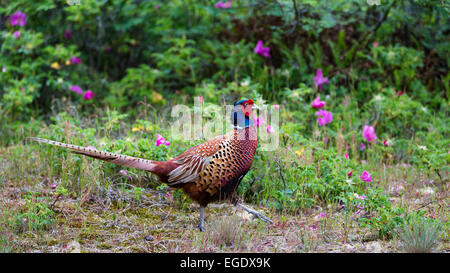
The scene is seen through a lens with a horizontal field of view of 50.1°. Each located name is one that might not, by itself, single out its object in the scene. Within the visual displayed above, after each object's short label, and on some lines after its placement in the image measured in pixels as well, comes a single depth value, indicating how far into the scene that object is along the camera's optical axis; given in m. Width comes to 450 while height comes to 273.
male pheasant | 4.03
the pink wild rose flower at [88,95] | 7.44
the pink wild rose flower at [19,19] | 7.24
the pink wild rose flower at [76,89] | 7.57
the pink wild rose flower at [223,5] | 7.81
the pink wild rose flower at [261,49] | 7.64
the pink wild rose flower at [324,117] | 6.09
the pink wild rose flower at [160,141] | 4.93
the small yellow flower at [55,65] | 7.48
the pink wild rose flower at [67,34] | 8.82
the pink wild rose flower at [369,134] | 5.84
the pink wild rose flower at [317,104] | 6.04
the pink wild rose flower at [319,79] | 7.08
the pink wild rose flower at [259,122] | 5.17
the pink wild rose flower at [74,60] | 7.64
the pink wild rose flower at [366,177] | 4.80
